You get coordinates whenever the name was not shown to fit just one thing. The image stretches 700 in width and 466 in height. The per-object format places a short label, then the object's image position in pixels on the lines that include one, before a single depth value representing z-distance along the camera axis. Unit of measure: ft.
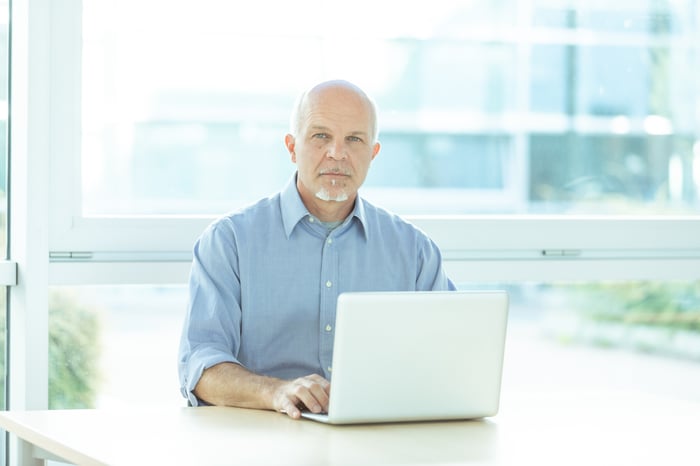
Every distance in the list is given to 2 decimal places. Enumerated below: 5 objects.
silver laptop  10.92
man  14.51
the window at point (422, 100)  17.45
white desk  9.90
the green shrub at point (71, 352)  16.98
